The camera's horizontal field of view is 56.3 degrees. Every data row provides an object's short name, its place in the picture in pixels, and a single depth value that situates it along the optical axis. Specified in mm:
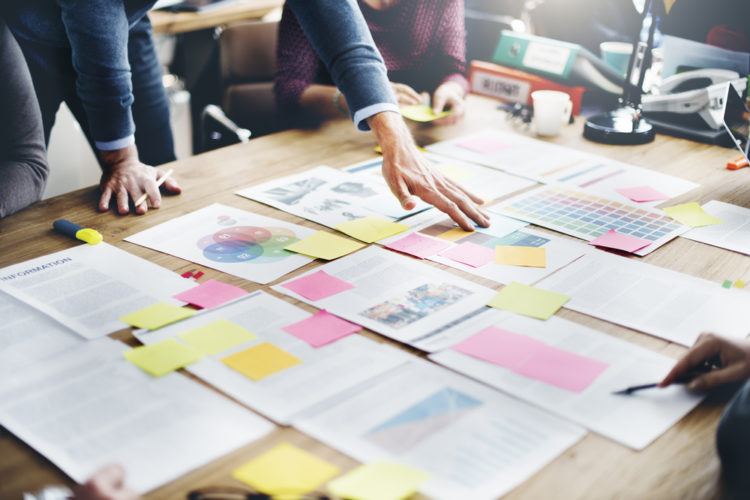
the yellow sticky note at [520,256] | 1199
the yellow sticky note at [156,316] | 999
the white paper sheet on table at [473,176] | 1521
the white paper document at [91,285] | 1026
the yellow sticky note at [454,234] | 1299
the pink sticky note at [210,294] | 1061
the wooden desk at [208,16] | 3188
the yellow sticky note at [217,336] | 947
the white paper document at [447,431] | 731
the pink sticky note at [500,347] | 926
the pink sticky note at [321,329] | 970
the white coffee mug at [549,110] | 1809
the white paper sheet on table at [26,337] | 919
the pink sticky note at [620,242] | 1254
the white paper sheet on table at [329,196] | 1398
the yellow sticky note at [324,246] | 1222
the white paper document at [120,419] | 749
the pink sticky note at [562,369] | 884
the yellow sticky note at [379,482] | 698
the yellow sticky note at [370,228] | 1296
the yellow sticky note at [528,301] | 1046
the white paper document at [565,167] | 1551
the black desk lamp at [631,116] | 1801
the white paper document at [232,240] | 1183
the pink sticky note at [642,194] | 1483
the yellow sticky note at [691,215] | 1373
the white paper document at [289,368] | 849
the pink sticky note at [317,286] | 1092
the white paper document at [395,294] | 1016
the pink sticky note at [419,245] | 1236
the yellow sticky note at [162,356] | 896
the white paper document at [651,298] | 1014
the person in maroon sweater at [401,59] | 1978
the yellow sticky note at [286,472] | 717
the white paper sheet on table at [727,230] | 1284
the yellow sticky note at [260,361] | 896
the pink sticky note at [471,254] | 1202
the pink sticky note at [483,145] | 1750
